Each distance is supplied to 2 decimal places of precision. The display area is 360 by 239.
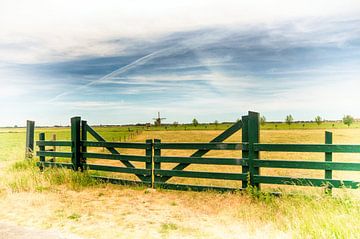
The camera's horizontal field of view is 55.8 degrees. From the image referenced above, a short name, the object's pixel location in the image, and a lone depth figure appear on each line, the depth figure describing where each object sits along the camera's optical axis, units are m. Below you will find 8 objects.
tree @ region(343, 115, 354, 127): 115.62
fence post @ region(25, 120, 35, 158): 15.25
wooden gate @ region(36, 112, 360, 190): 7.68
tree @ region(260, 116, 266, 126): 120.44
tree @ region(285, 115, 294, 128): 137.25
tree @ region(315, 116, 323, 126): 142.12
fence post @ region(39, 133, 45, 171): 12.51
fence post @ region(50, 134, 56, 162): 13.17
